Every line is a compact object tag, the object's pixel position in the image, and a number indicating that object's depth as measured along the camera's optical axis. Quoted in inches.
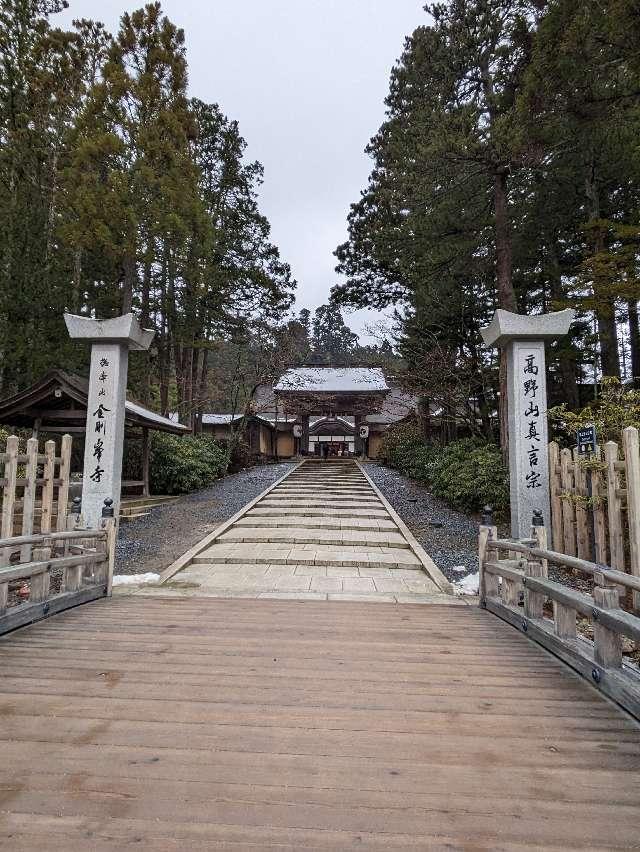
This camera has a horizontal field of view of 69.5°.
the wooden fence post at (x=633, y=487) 162.1
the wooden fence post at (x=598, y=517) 191.5
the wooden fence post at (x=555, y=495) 231.8
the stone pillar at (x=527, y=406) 233.0
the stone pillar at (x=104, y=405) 255.6
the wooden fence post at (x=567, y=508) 219.9
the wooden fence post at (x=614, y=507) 177.9
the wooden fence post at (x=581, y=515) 211.0
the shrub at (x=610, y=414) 215.8
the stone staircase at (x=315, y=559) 206.5
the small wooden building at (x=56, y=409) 360.8
